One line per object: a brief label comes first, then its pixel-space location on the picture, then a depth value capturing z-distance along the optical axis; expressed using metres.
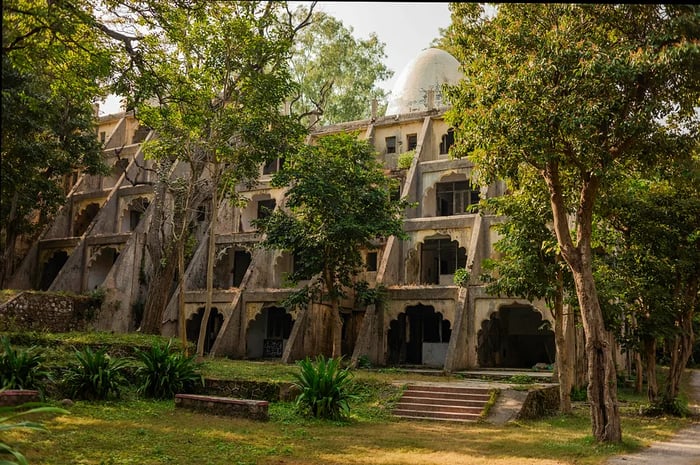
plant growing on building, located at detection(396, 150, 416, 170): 29.06
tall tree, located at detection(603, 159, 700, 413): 15.42
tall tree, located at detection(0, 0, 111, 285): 9.67
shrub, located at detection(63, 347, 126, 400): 13.00
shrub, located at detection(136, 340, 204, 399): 14.40
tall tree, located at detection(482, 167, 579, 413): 15.34
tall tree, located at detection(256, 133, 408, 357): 19.95
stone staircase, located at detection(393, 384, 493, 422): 15.07
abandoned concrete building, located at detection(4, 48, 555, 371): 23.44
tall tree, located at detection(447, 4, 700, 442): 10.52
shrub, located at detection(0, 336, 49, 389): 11.91
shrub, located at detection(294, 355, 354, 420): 13.18
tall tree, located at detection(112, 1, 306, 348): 18.70
